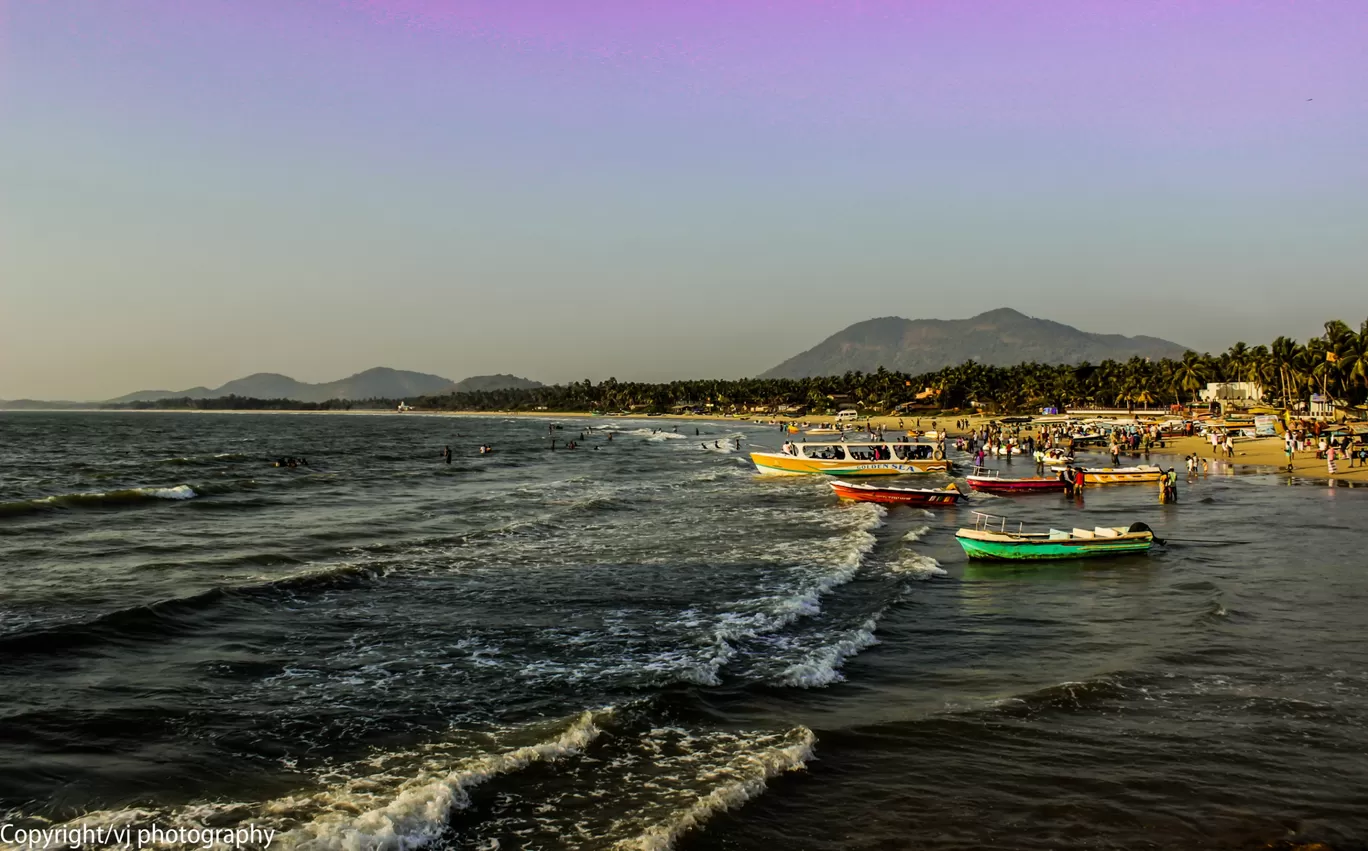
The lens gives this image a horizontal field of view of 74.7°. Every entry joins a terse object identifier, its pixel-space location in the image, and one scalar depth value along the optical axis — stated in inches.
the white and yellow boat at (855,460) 2149.4
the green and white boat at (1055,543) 1008.9
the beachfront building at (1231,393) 4858.3
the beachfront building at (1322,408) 3520.7
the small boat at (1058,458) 2100.4
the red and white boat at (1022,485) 1833.2
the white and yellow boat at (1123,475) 1927.9
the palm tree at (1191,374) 5027.1
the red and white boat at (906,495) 1644.9
